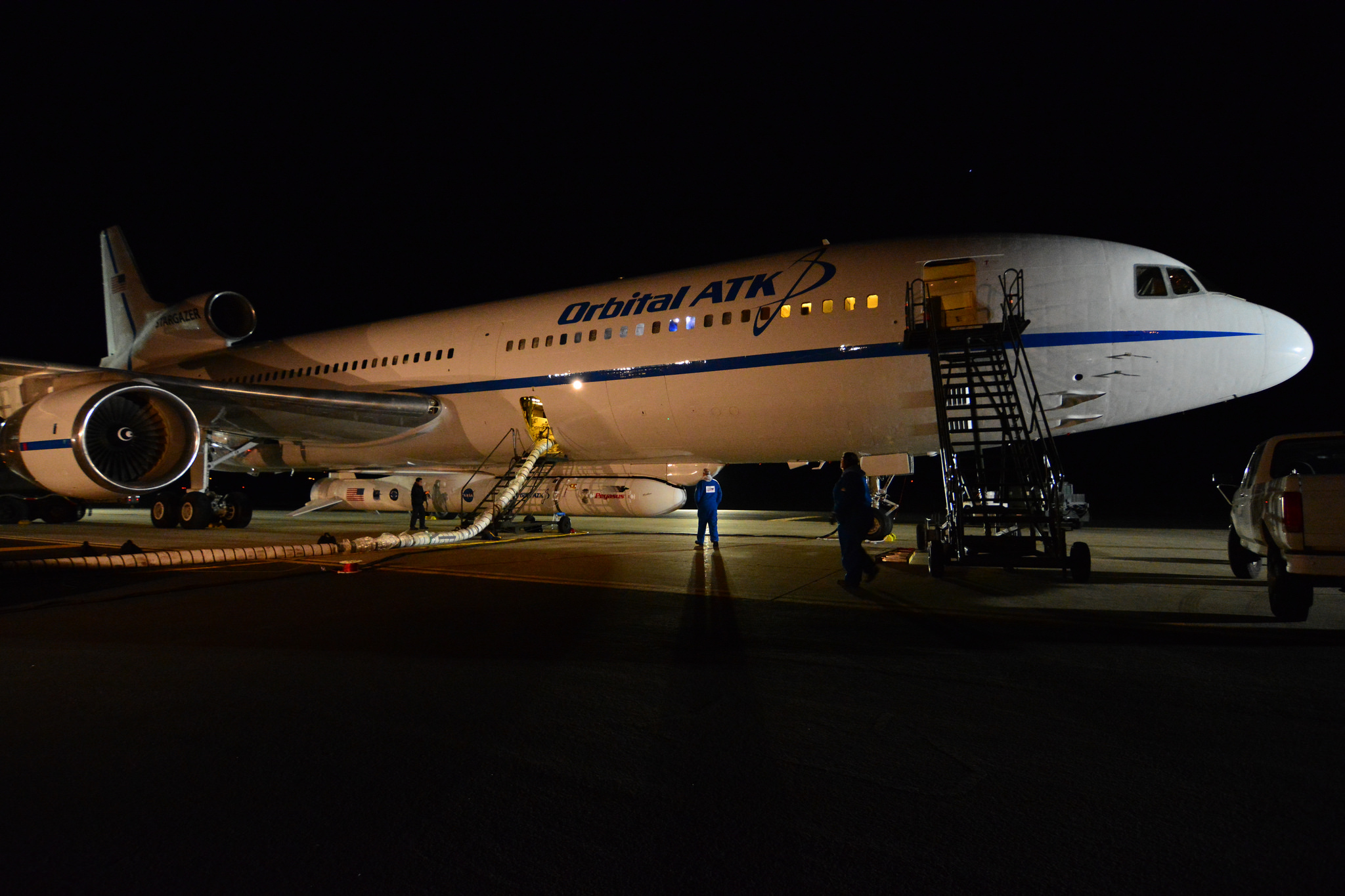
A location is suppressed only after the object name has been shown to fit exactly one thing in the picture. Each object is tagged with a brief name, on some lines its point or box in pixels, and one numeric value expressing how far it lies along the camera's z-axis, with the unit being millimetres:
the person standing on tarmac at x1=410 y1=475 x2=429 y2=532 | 16109
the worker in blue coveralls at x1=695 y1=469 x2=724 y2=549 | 11719
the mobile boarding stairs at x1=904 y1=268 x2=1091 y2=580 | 8336
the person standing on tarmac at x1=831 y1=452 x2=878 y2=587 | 8078
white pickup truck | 5488
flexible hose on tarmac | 9516
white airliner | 11016
